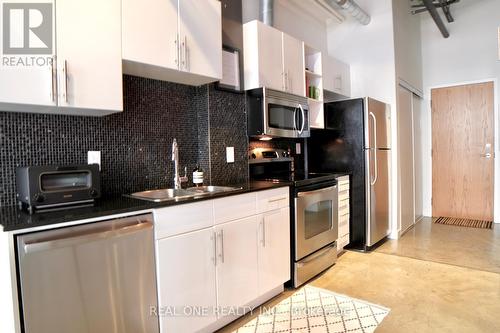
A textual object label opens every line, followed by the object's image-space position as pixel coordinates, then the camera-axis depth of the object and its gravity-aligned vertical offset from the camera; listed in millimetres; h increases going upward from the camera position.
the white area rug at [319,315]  2020 -1114
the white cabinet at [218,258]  1667 -617
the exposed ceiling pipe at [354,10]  3488 +1820
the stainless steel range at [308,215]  2570 -509
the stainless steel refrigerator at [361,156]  3465 +30
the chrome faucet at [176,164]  2350 -6
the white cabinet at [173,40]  1815 +815
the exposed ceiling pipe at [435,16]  3859 +1918
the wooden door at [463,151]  4664 +69
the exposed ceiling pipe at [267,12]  3082 +1519
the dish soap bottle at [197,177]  2453 -120
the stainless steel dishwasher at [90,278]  1215 -500
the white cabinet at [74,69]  1433 +500
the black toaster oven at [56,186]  1447 -98
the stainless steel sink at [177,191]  2189 -213
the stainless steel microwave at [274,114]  2760 +453
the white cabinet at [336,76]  3777 +1089
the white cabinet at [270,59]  2693 +961
